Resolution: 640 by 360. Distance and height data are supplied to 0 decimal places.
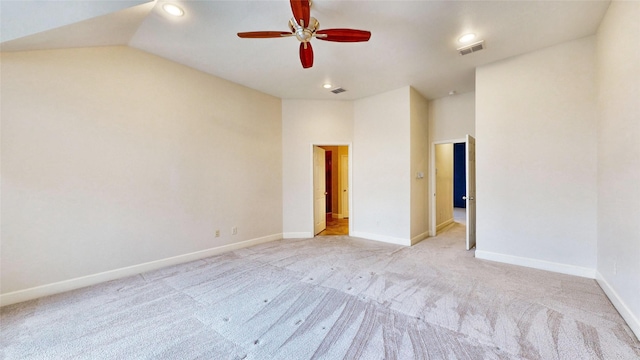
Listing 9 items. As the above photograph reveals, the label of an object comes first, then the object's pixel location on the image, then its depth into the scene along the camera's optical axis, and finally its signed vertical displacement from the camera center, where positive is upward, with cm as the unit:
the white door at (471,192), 409 -34
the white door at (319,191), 531 -38
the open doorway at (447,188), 412 -34
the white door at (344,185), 767 -36
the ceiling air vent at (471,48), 304 +163
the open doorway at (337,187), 747 -41
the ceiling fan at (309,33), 221 +135
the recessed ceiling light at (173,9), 235 +168
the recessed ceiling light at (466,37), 286 +163
